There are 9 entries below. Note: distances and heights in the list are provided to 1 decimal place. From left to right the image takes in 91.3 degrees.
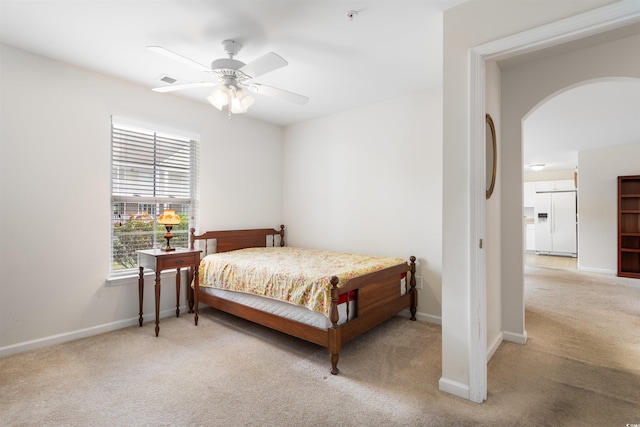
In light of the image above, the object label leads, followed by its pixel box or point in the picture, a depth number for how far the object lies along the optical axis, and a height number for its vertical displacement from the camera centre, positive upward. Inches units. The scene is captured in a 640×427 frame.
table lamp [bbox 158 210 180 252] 130.7 -1.7
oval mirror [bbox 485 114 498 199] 101.4 +22.0
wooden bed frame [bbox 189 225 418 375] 96.0 -34.3
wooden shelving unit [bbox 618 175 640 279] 241.0 -2.4
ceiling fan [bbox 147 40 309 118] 89.4 +42.8
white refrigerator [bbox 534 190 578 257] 333.4 -2.9
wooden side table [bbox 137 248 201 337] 122.1 -18.0
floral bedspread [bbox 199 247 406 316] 101.1 -19.5
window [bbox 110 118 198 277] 132.2 +13.5
